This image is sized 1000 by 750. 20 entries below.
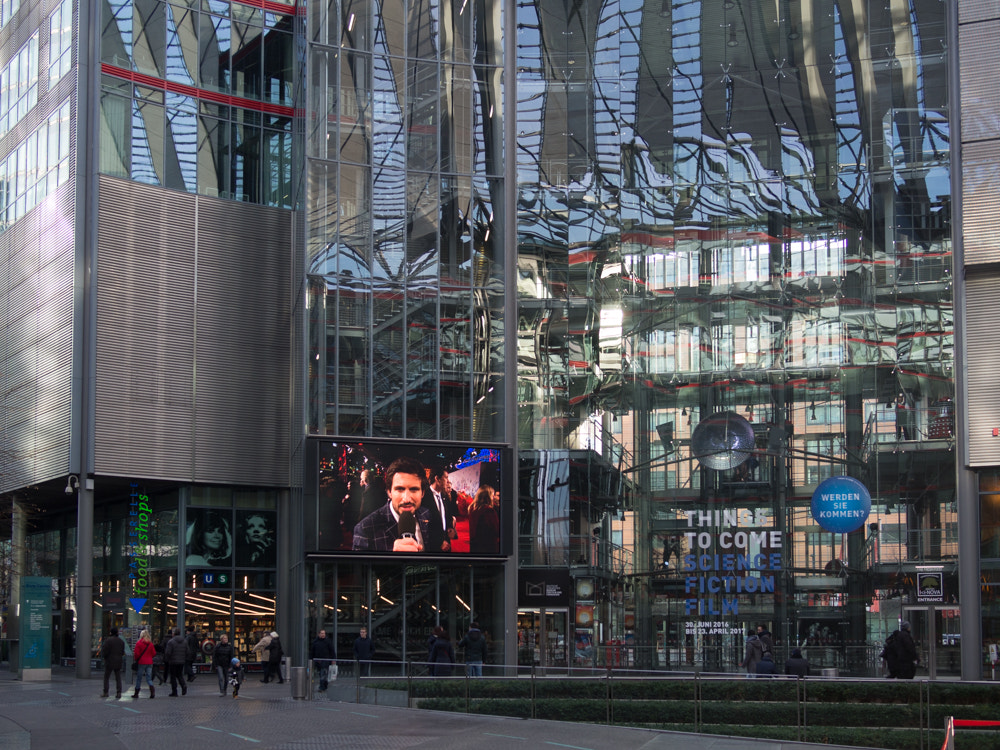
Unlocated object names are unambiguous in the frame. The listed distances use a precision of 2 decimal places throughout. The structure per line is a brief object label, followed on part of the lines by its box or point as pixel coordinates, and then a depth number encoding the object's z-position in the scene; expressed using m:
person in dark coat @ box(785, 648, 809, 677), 23.53
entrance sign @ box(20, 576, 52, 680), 35.56
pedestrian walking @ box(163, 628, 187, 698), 28.88
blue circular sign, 36.41
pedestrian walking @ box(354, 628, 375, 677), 30.19
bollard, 26.88
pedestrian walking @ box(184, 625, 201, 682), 31.97
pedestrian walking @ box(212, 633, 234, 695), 28.59
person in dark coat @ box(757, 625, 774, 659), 29.46
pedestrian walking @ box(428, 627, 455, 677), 28.44
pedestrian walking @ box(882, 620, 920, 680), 28.20
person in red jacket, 27.77
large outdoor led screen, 34.53
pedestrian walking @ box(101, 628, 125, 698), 28.38
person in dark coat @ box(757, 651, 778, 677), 24.53
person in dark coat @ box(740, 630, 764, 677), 28.02
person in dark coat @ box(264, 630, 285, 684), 33.41
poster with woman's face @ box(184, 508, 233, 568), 40.09
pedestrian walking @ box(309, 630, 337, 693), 28.23
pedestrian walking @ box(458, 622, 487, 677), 29.81
